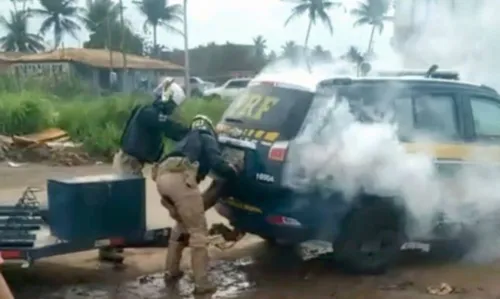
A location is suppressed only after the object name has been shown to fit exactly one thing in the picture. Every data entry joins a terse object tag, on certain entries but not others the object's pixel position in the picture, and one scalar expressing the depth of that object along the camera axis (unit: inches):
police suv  290.0
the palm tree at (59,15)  2571.4
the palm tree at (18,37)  2507.4
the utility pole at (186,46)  1397.4
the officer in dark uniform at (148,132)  304.8
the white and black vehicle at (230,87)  1359.6
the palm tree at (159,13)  2482.4
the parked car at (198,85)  1692.2
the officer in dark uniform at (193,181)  278.2
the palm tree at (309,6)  1682.9
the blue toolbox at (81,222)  269.3
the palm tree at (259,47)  2461.1
